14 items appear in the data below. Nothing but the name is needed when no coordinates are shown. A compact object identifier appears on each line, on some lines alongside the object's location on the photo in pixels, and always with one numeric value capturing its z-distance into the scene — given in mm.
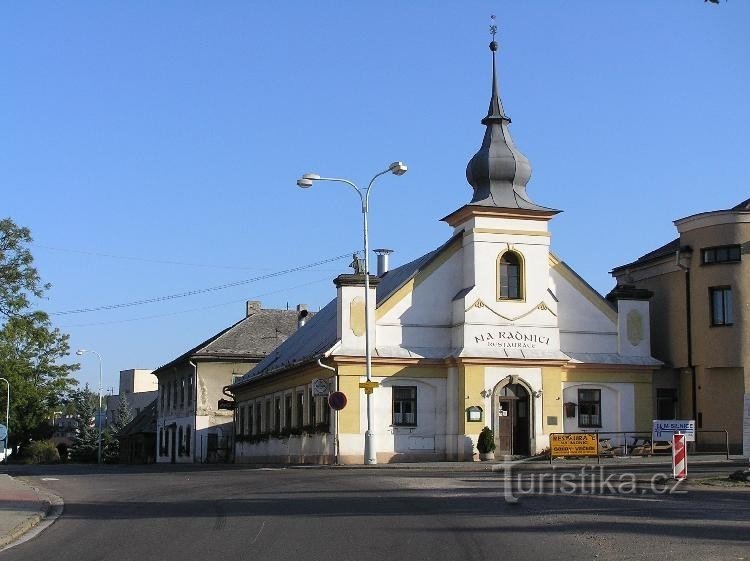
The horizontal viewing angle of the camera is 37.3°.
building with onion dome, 40906
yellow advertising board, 34094
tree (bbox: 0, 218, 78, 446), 48688
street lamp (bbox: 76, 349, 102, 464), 70875
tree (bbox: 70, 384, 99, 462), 87250
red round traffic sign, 37625
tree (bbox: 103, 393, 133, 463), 88375
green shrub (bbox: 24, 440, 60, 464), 80000
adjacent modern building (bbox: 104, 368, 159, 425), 137625
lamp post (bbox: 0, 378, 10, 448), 71875
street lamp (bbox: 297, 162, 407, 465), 36531
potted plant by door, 39531
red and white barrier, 22703
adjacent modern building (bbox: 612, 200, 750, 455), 40594
